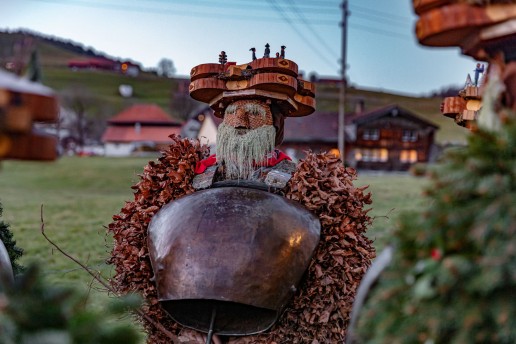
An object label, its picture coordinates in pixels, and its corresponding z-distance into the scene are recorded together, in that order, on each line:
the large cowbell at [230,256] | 2.92
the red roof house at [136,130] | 48.88
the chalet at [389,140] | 34.12
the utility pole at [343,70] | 18.27
